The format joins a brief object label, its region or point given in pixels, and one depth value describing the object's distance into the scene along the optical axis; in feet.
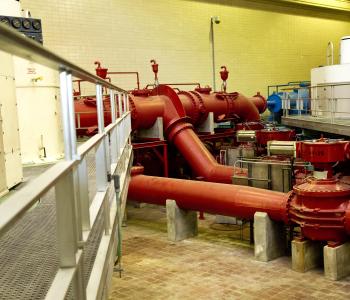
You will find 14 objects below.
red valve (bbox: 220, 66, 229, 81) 40.95
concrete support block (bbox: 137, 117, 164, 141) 32.01
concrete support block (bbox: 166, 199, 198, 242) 25.46
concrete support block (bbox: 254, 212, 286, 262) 21.29
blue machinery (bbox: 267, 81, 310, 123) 44.92
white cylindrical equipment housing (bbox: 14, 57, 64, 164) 20.20
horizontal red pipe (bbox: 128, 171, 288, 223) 21.22
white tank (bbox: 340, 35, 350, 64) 31.71
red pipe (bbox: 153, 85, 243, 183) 28.58
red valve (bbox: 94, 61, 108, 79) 30.50
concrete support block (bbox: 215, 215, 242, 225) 28.19
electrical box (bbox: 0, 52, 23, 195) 14.38
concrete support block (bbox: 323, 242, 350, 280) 19.16
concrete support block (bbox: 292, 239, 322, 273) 20.13
